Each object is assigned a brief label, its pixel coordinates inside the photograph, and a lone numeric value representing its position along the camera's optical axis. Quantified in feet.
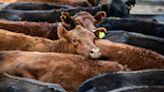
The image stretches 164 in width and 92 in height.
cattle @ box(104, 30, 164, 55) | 27.79
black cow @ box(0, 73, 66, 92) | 18.14
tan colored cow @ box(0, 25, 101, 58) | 24.58
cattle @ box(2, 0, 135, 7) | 44.14
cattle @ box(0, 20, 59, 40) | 29.12
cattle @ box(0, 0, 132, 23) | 35.20
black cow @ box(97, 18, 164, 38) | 32.23
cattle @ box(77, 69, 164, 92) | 18.27
